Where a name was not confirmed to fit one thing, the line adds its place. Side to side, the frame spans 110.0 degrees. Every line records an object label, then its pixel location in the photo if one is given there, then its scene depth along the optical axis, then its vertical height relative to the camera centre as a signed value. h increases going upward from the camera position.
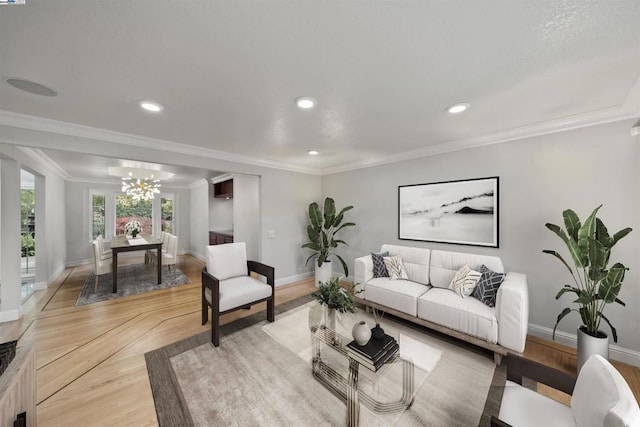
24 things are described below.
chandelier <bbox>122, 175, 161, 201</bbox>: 5.48 +0.60
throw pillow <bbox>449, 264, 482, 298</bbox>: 2.64 -0.83
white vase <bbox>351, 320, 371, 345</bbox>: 1.79 -0.97
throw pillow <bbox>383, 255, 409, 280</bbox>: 3.27 -0.82
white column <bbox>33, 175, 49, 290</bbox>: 4.10 -0.40
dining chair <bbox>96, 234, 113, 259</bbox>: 4.40 -0.87
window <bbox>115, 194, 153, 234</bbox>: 7.02 +0.01
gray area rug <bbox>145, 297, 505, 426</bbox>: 1.63 -1.48
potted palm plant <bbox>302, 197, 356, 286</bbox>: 4.41 -0.40
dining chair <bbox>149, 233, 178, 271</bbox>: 5.23 -0.99
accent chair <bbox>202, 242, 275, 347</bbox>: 2.61 -0.95
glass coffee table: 1.65 -1.45
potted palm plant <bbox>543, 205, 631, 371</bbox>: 1.92 -0.50
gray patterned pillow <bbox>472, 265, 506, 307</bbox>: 2.45 -0.83
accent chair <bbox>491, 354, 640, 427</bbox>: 0.85 -0.93
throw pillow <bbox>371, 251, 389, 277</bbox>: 3.36 -0.83
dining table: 4.12 -0.68
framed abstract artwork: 2.98 +0.01
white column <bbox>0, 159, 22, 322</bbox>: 2.99 -0.39
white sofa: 2.13 -1.01
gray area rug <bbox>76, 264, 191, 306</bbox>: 3.90 -1.44
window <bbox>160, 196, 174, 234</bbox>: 7.64 -0.03
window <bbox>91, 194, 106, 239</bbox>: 6.52 -0.08
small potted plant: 2.10 -0.84
